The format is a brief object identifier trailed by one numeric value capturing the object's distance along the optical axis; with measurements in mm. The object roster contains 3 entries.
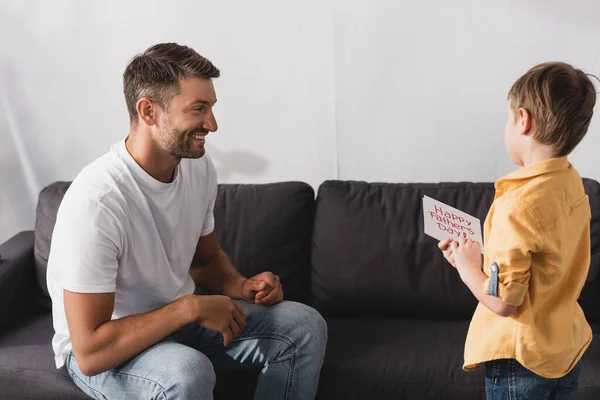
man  1656
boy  1407
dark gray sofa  2049
